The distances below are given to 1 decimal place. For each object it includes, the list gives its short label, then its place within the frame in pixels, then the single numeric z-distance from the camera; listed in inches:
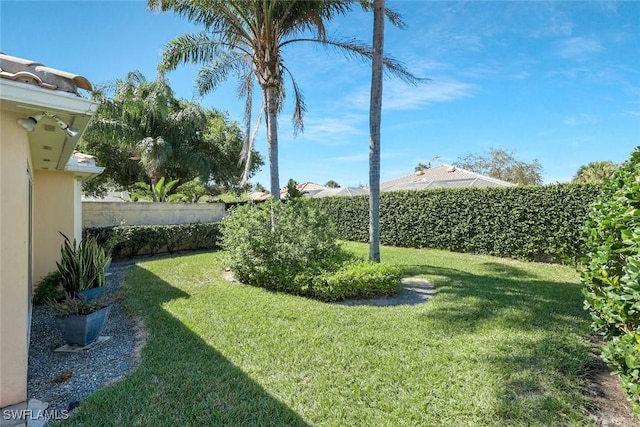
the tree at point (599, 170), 924.8
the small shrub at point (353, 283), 289.9
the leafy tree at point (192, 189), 911.1
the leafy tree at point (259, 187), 1667.6
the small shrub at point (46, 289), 269.0
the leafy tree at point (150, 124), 732.3
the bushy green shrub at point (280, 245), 328.5
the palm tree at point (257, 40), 391.9
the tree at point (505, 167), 1323.8
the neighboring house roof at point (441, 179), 807.1
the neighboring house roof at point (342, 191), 954.5
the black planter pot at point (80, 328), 187.6
